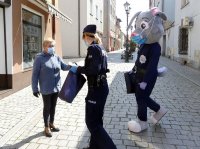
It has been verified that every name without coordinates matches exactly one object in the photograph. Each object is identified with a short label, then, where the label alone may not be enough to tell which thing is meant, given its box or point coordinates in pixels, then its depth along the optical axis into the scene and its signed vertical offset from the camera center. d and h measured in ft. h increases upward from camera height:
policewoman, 12.01 -1.48
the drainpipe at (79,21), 81.26 +8.80
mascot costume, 16.47 -0.21
